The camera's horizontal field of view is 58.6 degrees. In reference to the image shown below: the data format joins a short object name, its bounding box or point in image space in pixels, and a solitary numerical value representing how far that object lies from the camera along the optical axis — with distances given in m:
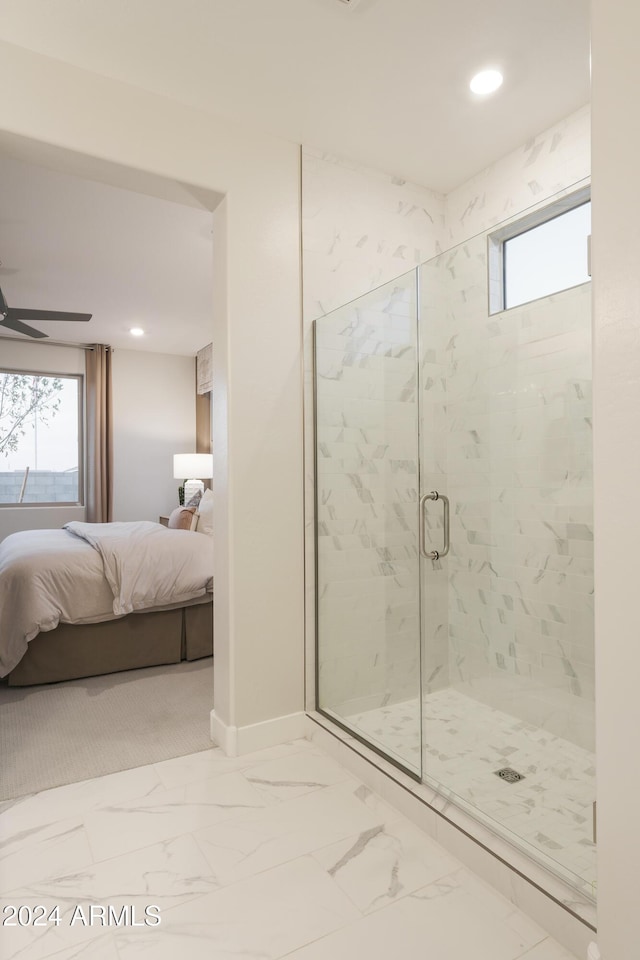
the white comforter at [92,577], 3.17
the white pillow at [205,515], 4.39
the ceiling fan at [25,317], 4.17
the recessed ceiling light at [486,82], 2.22
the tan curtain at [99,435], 6.40
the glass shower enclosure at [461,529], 2.14
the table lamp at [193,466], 6.21
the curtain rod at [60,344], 6.06
